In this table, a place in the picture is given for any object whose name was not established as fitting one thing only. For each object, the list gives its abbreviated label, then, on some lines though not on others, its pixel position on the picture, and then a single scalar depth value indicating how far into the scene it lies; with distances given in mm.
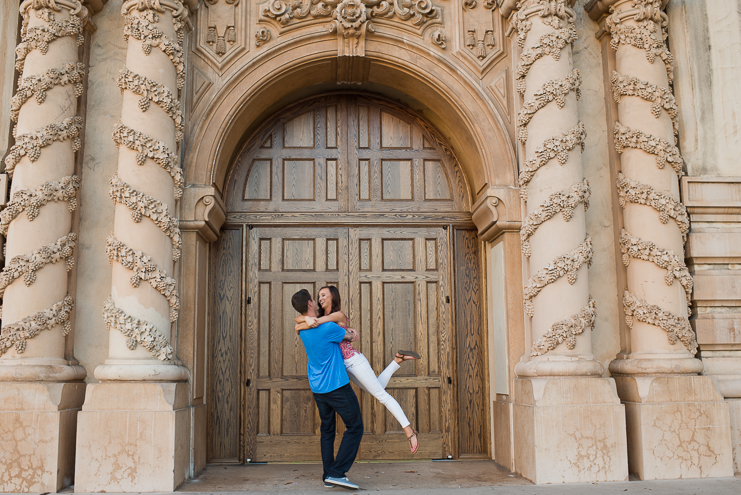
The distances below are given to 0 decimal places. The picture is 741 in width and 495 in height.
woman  5902
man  5781
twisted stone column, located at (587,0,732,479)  6113
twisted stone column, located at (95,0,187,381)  6070
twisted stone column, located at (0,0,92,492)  5789
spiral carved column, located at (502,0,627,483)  5957
